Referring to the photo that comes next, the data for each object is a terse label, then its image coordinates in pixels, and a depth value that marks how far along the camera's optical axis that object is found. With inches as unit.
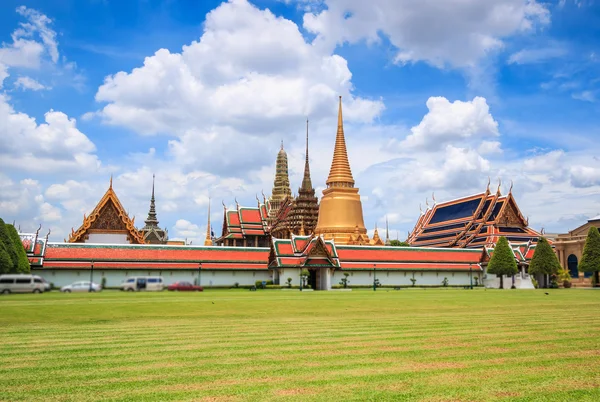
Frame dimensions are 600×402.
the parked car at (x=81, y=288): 1750.7
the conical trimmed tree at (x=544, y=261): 2475.4
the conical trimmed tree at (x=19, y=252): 1905.8
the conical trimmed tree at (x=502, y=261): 2455.7
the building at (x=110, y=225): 2591.0
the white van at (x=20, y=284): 1589.6
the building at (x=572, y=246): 3316.9
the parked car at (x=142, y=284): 1897.0
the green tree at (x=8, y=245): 1792.6
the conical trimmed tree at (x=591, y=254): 2432.3
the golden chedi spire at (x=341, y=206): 3171.8
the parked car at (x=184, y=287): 1990.4
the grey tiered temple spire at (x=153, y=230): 4510.3
